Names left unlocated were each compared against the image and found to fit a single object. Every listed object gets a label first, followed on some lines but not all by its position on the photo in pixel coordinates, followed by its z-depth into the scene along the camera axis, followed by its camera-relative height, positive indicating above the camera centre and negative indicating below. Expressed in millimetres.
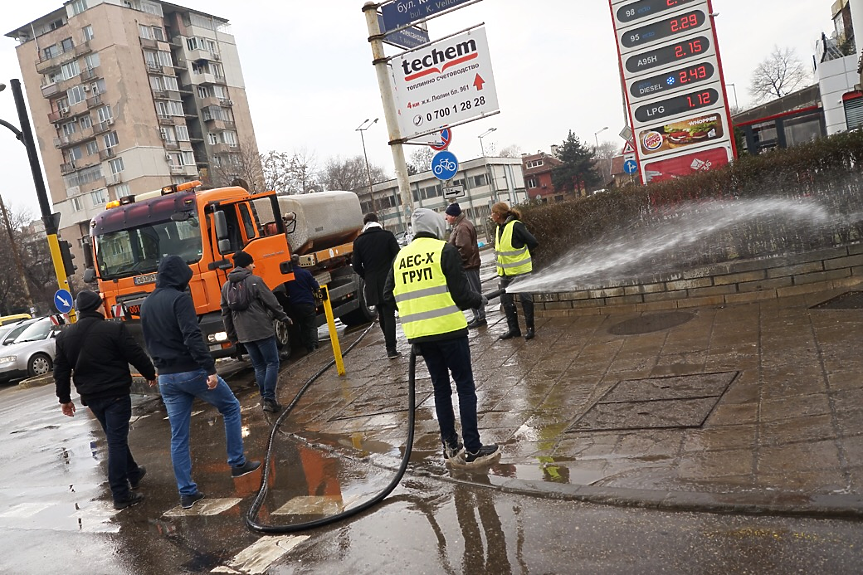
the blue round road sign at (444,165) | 12789 +926
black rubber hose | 4836 -1818
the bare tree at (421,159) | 90688 +7974
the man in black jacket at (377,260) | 10039 -384
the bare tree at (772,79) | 77812 +7703
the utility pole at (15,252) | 33706 +2341
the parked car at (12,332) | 20531 -797
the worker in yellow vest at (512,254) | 9227 -628
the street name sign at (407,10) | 11352 +3298
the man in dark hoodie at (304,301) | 11922 -887
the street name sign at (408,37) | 11730 +3045
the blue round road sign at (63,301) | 16930 -166
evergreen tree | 68375 +2526
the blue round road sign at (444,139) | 12594 +1339
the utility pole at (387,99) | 11641 +2084
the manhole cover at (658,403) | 5504 -1813
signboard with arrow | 11289 +2091
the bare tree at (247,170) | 46388 +5985
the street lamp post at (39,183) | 15625 +2494
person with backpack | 8180 -716
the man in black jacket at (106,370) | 6383 -734
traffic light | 15406 +760
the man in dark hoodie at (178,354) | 5941 -674
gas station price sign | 15930 +2028
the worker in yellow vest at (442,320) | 5371 -732
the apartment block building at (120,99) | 62906 +16425
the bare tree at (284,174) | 47969 +4973
